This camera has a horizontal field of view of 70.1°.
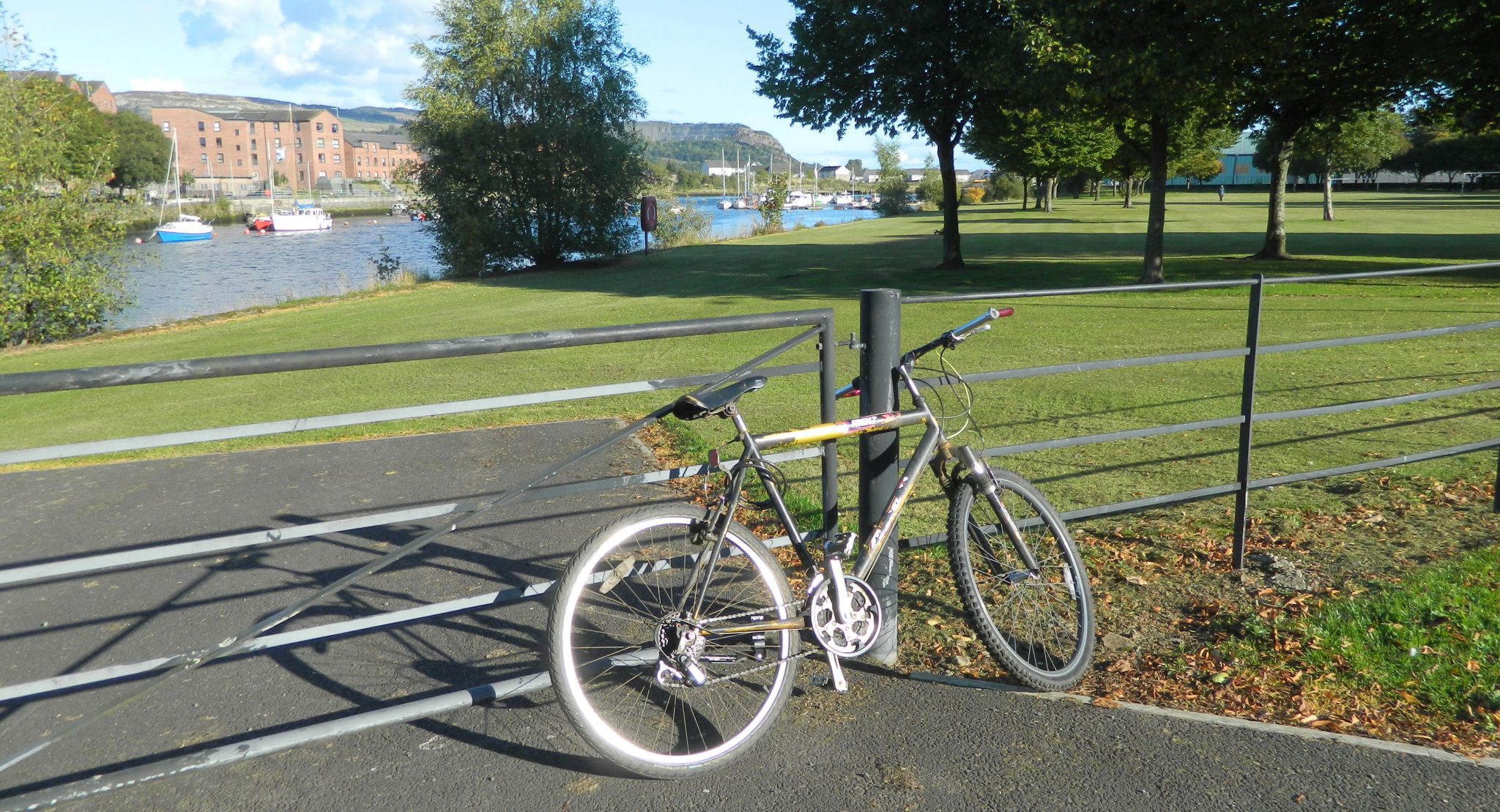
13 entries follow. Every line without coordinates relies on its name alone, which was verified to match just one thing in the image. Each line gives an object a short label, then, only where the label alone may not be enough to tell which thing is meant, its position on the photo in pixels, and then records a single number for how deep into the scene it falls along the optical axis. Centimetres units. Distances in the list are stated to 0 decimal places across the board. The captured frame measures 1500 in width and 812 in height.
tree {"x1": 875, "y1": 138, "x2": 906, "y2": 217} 9438
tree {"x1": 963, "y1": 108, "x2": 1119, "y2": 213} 5441
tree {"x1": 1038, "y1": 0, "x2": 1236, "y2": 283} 2033
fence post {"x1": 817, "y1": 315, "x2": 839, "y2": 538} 388
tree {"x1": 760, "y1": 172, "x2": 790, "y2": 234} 6450
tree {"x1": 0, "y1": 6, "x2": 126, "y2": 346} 2478
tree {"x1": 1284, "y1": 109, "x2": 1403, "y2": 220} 3303
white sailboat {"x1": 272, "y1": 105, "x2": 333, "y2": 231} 8806
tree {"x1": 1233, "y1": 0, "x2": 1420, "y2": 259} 2050
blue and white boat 7712
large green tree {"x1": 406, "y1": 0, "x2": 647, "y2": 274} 3962
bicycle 336
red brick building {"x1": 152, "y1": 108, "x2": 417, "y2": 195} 15538
